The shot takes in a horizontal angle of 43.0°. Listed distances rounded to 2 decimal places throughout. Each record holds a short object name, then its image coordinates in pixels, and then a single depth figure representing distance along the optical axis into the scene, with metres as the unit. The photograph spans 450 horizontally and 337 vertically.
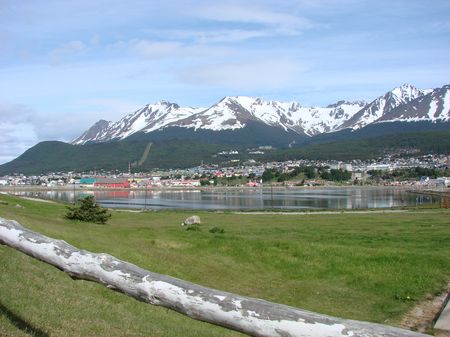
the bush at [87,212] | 30.59
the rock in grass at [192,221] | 37.27
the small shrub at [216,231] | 24.90
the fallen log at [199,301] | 4.27
